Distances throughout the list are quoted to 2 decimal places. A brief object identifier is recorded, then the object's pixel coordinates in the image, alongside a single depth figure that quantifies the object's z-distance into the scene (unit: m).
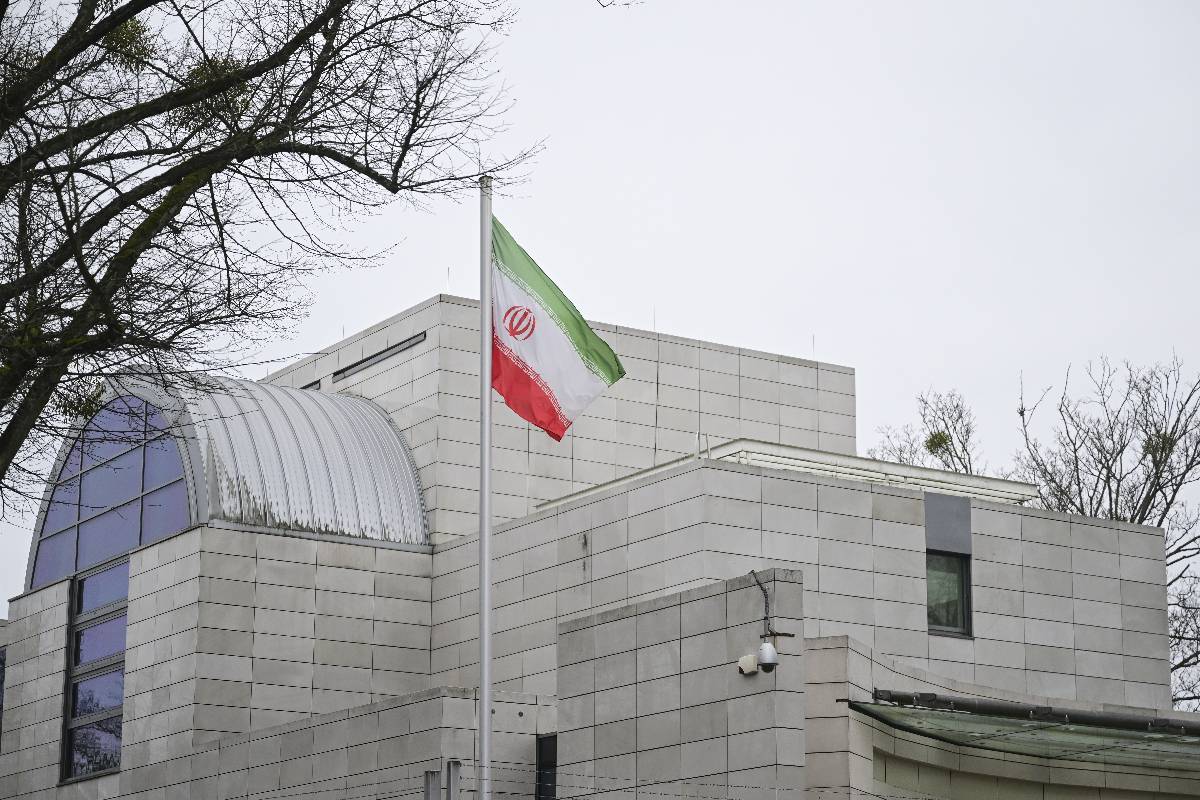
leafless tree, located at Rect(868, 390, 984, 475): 46.97
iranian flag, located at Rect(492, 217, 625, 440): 19.23
